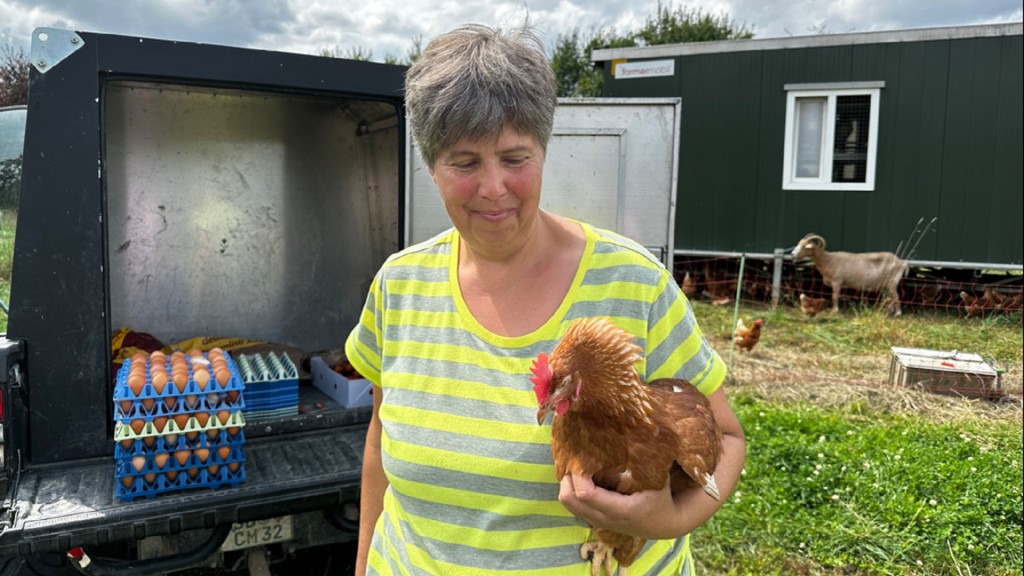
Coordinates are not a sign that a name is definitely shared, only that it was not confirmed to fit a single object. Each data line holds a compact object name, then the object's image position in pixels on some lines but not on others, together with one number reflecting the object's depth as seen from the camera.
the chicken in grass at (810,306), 10.43
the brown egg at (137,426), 2.60
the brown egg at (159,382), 2.71
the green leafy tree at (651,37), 32.81
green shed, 11.17
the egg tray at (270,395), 3.53
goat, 11.05
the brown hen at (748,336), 7.88
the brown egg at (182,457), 2.69
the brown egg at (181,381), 2.76
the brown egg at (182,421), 2.70
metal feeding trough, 6.10
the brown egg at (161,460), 2.62
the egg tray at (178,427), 2.57
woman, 1.46
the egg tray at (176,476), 2.59
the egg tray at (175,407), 2.62
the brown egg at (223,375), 2.86
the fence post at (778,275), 11.80
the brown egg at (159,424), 2.65
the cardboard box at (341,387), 3.82
